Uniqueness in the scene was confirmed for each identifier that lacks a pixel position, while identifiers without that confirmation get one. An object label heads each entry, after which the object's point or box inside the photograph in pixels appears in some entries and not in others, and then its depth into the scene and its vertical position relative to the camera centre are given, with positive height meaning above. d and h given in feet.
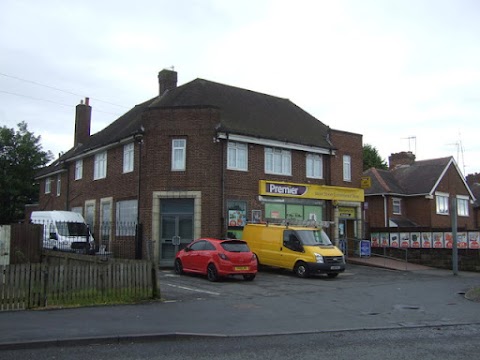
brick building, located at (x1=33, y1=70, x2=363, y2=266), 76.89 +9.26
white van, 81.56 -1.12
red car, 56.85 -3.91
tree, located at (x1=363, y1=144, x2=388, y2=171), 190.49 +26.04
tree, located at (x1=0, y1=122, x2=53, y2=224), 140.56 +15.95
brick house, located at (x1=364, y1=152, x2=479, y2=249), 118.93 +7.53
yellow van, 64.95 -3.16
